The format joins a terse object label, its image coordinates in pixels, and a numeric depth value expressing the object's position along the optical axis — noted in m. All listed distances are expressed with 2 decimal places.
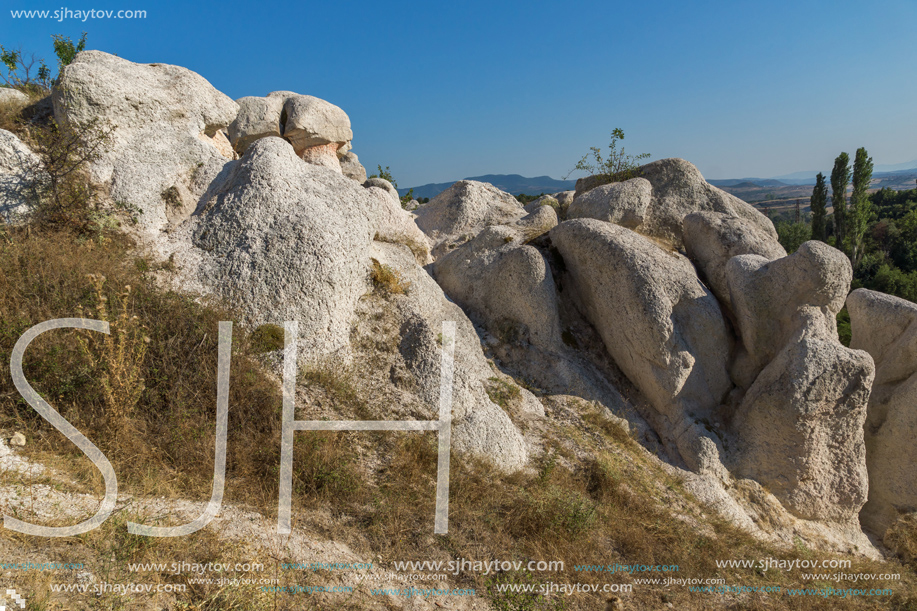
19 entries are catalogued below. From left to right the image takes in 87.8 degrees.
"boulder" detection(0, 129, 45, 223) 6.57
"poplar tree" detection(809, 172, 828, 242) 44.41
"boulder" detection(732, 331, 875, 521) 7.41
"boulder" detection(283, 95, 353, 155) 15.66
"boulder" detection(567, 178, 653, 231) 10.70
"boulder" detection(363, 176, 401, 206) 13.93
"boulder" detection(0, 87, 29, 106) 8.80
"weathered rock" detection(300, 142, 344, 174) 17.02
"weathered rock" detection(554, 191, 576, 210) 14.58
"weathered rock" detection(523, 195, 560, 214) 13.65
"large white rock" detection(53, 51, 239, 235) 7.53
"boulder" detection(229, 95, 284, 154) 14.80
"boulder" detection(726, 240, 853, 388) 7.89
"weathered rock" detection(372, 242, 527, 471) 6.04
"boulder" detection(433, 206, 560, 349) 8.43
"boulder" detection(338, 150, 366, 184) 22.66
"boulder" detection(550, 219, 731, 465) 7.82
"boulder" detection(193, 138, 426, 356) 6.22
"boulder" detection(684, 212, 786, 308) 9.23
